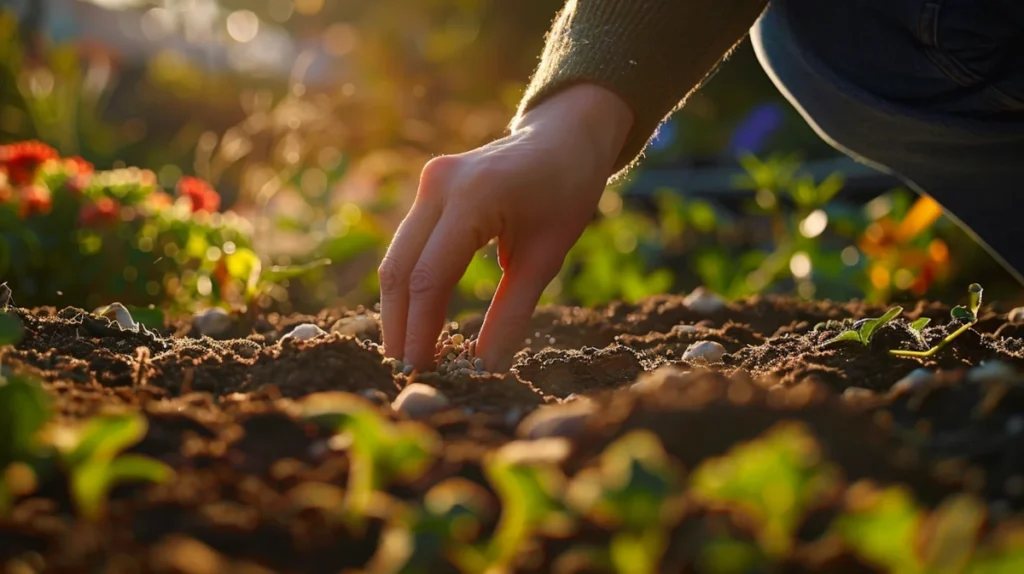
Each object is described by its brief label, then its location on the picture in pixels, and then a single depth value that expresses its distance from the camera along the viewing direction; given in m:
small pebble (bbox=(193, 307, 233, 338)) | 1.02
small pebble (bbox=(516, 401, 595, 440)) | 0.68
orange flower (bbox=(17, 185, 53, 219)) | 1.15
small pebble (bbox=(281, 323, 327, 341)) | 0.92
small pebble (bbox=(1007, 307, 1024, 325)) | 0.96
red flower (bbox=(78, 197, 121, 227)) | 1.15
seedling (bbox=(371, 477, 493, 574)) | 0.54
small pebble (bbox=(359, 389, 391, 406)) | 0.76
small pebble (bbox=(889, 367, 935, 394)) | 0.73
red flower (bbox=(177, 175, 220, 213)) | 1.30
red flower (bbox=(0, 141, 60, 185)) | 1.25
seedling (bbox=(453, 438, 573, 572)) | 0.59
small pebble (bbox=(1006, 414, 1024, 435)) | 0.68
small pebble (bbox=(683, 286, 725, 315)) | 1.07
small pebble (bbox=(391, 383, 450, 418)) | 0.74
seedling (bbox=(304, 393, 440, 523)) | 0.64
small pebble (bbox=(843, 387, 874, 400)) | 0.75
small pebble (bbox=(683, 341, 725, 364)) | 0.91
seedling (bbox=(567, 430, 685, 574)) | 0.55
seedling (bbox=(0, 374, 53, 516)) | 0.64
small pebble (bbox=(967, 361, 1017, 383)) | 0.70
